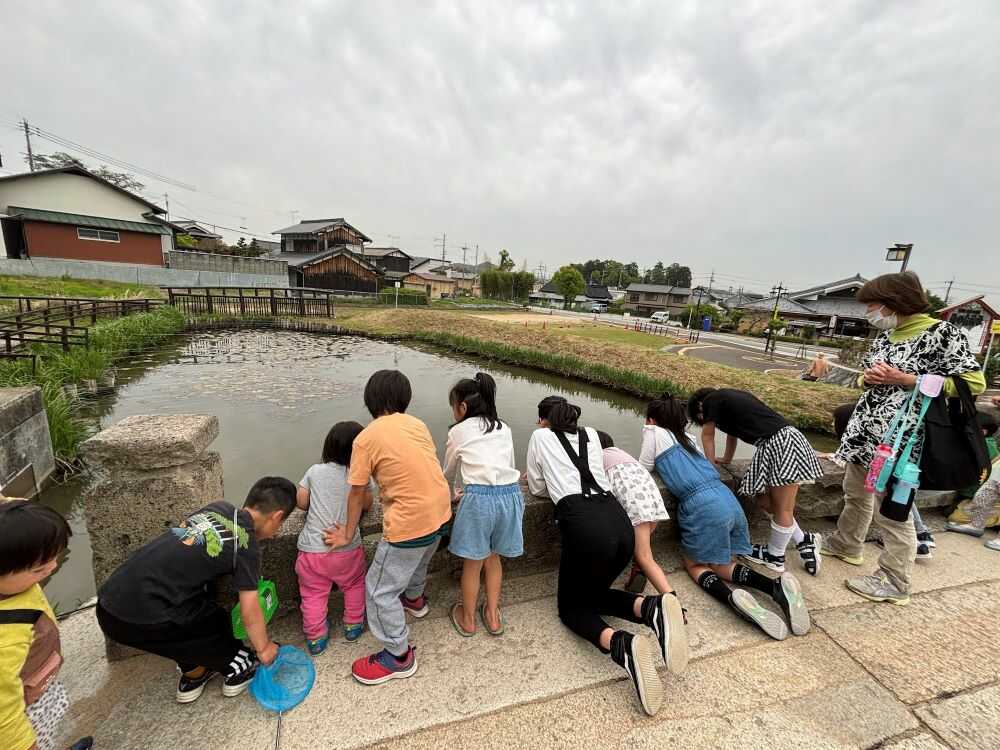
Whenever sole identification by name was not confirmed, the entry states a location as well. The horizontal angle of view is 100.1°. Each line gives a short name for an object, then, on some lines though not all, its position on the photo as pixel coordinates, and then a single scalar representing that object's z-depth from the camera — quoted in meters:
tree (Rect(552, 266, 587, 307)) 50.22
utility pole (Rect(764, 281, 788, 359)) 21.84
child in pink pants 1.96
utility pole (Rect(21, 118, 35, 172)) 35.35
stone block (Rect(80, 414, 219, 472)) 1.73
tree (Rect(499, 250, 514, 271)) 55.73
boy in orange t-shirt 1.84
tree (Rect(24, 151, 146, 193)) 37.62
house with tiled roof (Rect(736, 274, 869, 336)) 31.75
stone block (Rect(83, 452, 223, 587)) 1.78
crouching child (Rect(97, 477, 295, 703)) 1.58
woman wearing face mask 2.15
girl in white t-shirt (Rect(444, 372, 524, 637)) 2.05
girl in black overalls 1.71
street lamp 12.01
